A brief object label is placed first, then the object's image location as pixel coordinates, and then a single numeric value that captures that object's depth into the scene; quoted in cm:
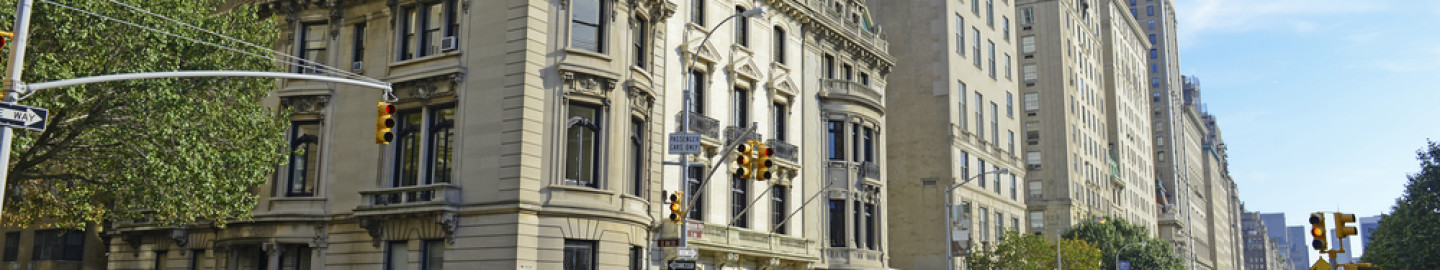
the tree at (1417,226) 5331
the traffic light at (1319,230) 3020
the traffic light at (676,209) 2888
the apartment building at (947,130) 6512
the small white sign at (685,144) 2859
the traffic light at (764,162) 2681
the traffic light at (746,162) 2694
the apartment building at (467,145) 3158
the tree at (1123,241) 8325
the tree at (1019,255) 6122
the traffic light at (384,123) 2080
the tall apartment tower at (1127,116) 11800
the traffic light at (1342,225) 2885
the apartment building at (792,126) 4078
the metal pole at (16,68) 1788
